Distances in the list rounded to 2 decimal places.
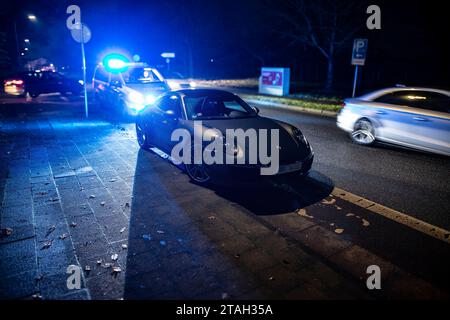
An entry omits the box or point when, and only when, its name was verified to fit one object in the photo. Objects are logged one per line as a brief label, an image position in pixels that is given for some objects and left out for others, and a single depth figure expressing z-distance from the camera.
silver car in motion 6.53
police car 11.04
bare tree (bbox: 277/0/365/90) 19.16
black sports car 4.74
